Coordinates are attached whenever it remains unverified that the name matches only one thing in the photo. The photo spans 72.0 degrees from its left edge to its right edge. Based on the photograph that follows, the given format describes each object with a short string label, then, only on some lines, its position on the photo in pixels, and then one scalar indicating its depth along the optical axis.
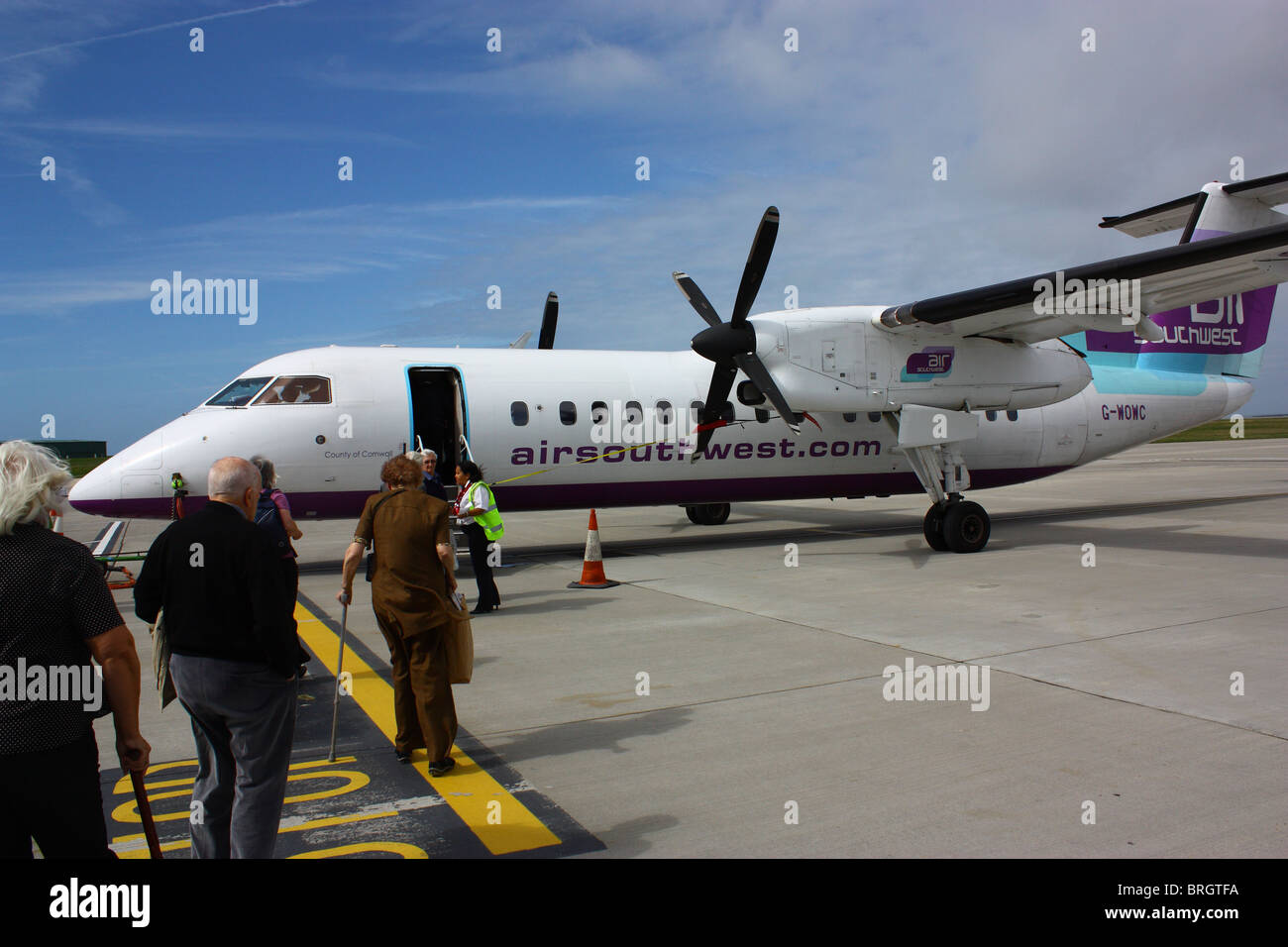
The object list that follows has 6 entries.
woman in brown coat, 5.16
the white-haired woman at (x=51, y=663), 2.77
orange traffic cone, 11.29
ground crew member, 9.67
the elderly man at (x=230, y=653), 3.44
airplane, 11.91
